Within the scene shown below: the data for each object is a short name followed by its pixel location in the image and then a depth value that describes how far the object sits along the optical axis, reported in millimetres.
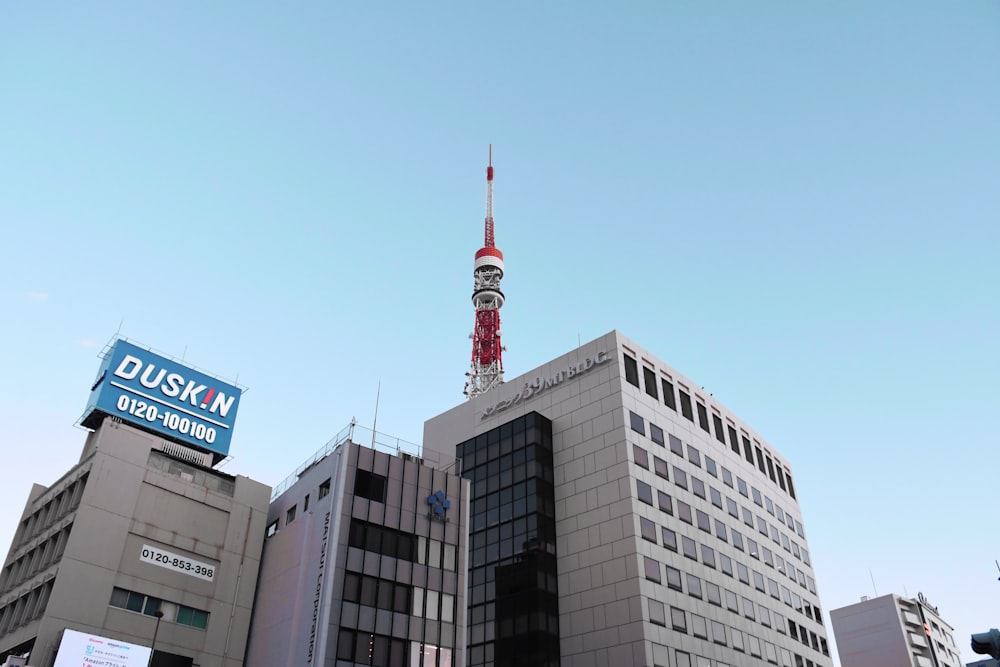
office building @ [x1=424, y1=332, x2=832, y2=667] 77188
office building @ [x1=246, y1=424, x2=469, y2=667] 60562
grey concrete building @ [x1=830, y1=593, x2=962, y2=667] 168875
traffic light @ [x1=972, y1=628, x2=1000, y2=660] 26475
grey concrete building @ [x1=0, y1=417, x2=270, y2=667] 60312
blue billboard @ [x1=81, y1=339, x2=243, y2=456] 72188
